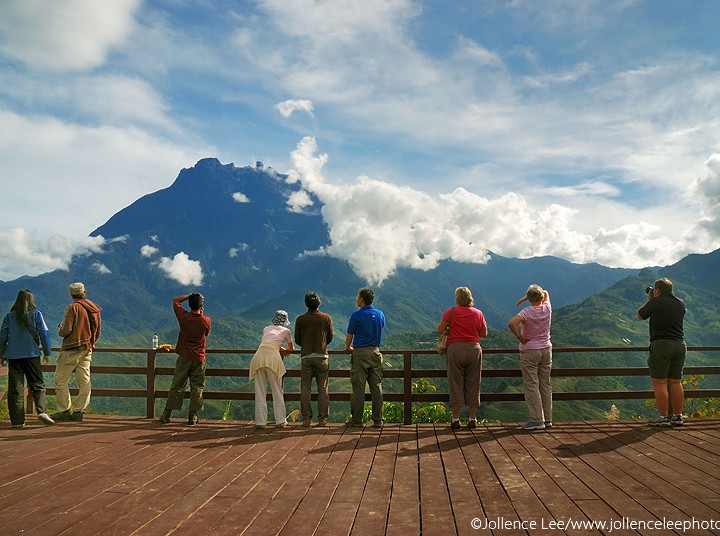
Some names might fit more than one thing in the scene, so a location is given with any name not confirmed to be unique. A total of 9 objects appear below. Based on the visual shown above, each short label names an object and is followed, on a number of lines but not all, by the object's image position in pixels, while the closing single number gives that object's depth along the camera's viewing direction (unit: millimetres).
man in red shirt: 8250
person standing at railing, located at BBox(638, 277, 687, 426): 7812
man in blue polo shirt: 8086
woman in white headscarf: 8016
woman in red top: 7699
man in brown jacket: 8438
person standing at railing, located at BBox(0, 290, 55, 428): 8102
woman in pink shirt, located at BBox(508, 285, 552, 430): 7762
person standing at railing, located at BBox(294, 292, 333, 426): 8172
